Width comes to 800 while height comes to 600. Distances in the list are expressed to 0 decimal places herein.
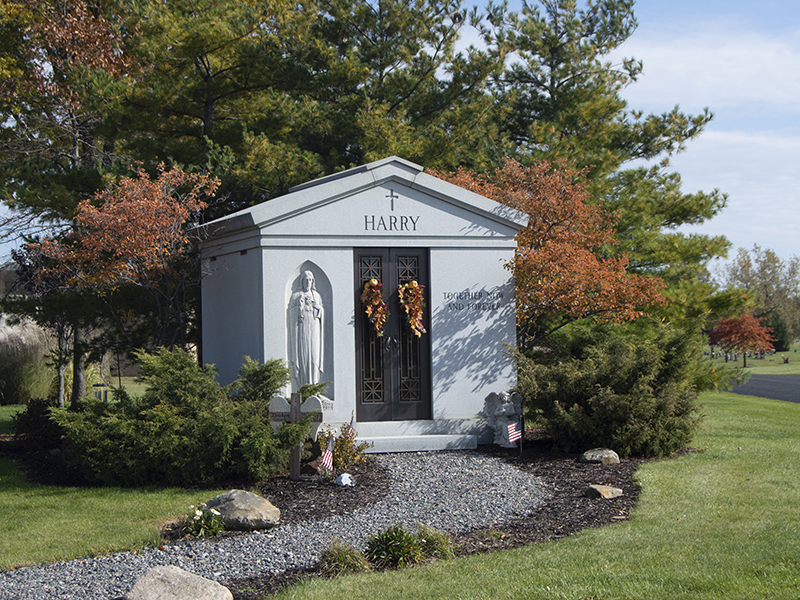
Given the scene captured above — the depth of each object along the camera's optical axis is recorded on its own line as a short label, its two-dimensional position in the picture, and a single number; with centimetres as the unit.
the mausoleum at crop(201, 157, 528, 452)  984
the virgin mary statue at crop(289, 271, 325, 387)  980
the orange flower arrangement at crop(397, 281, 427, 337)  1013
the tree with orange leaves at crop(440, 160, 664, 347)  1098
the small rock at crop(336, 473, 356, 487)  803
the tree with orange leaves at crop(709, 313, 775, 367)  3578
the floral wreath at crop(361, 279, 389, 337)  999
